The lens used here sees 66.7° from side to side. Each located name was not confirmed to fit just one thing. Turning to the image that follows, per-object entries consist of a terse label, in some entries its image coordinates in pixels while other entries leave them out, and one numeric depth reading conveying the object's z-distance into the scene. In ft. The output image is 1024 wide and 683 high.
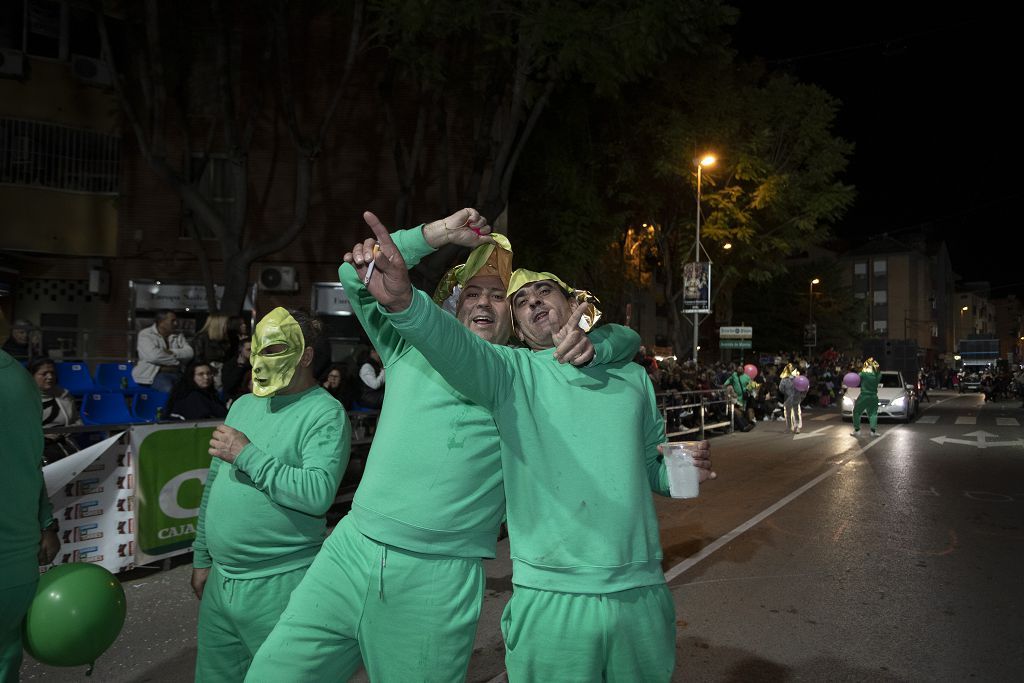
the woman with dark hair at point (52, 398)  22.33
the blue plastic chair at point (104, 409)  28.43
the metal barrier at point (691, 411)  52.08
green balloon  8.77
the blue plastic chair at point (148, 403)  30.94
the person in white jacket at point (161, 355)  31.01
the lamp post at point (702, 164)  74.64
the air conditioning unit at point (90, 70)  56.85
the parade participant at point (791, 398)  64.08
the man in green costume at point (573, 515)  7.14
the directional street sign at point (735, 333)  88.99
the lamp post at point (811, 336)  154.52
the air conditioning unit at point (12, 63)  55.67
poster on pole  78.33
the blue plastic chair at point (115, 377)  33.50
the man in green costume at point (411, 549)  7.72
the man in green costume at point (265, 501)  9.15
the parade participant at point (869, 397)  59.72
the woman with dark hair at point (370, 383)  31.89
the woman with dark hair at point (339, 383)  29.94
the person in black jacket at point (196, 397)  24.71
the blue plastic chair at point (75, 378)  30.37
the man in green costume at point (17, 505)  8.18
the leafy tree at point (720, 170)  75.25
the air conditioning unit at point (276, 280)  61.62
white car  73.67
